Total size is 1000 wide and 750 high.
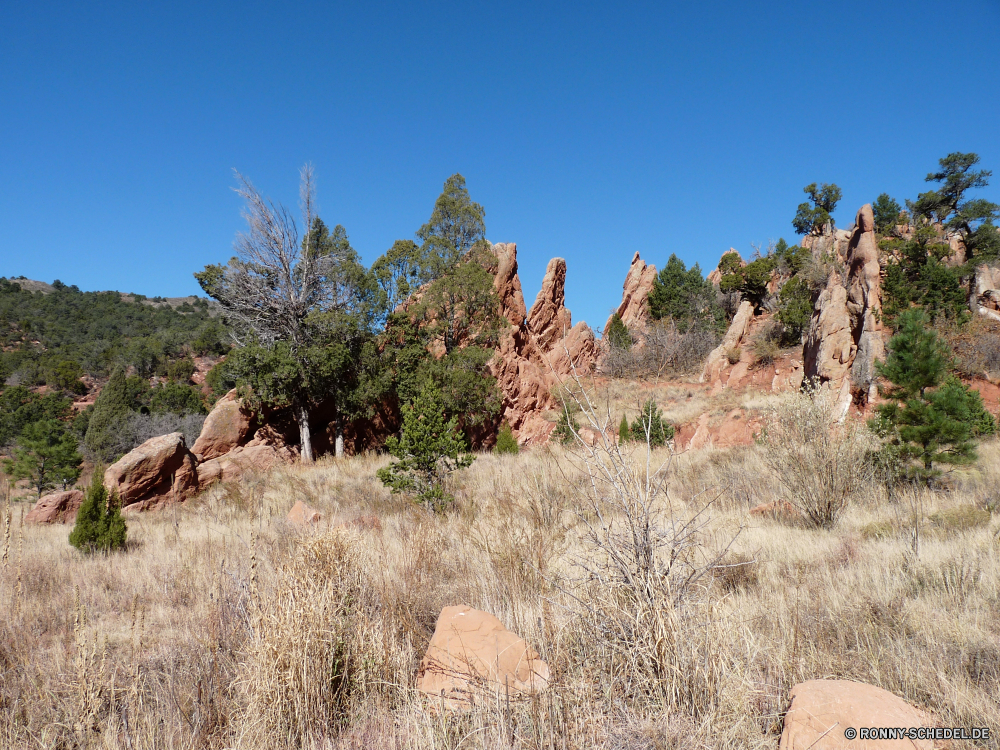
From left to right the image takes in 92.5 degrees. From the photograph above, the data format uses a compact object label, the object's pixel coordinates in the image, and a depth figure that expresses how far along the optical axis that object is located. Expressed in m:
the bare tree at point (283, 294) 15.30
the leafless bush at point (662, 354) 29.02
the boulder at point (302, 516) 6.09
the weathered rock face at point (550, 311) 24.52
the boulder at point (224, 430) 15.06
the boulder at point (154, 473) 10.27
